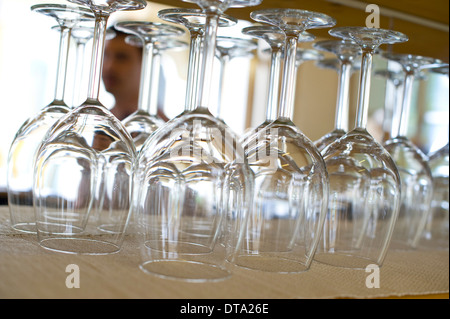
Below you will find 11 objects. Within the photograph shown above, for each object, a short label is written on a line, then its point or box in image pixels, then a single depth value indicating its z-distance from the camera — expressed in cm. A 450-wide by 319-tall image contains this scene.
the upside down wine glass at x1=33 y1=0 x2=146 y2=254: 65
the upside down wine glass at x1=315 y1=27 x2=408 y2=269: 72
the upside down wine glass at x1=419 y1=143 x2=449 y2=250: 103
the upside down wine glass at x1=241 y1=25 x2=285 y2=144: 74
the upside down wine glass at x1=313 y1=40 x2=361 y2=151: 83
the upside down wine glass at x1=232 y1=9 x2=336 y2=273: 65
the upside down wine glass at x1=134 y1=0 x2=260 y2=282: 59
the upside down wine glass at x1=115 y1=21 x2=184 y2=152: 81
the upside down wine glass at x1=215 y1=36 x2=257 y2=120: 90
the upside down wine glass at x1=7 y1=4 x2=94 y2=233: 76
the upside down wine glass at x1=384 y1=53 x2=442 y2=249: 96
